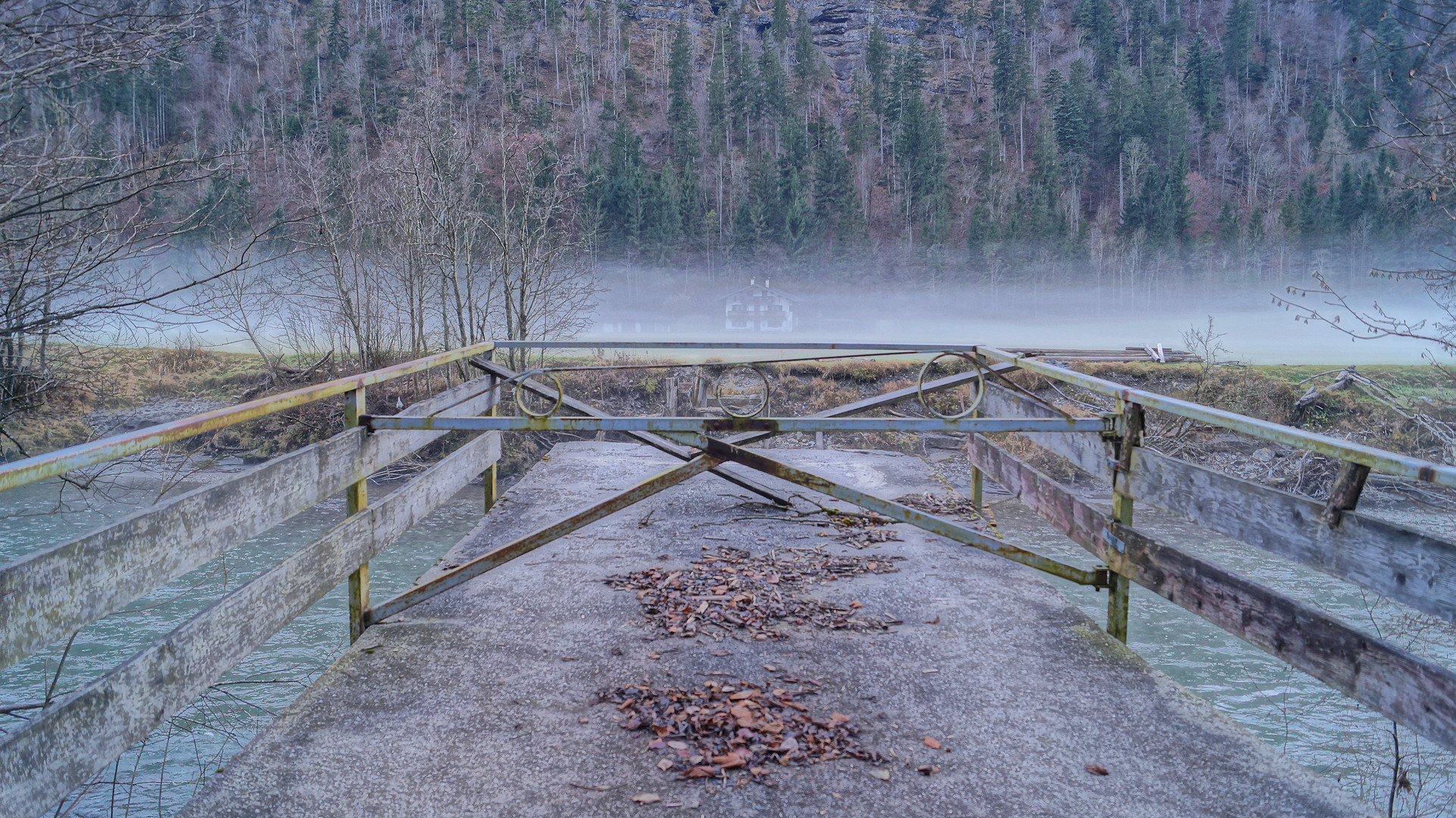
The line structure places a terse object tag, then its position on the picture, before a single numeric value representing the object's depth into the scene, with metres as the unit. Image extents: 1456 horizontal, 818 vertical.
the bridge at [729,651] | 2.26
